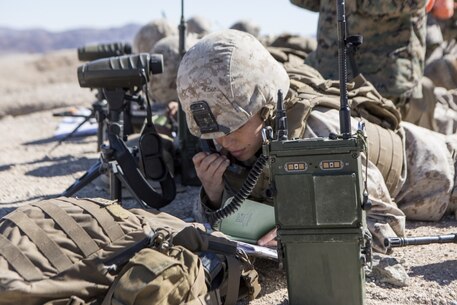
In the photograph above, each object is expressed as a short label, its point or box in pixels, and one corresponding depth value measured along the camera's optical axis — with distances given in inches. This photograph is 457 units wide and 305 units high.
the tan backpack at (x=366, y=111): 140.9
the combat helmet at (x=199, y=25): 412.3
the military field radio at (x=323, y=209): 99.8
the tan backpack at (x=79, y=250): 98.4
